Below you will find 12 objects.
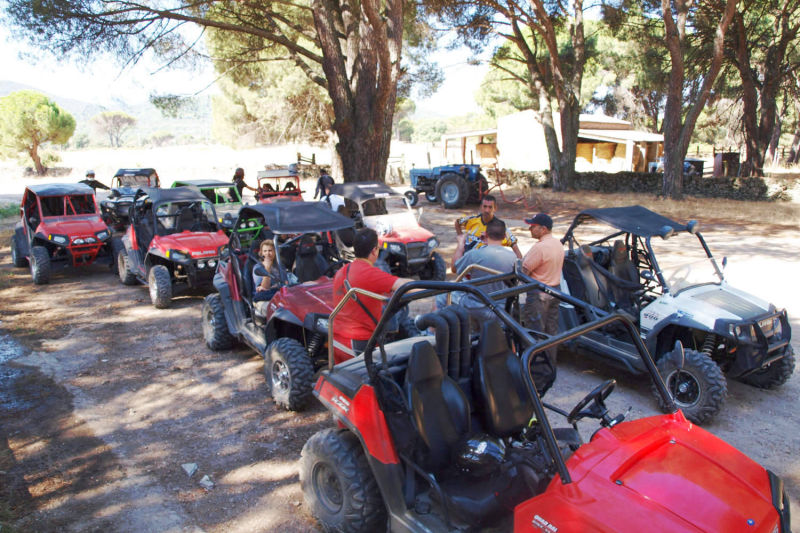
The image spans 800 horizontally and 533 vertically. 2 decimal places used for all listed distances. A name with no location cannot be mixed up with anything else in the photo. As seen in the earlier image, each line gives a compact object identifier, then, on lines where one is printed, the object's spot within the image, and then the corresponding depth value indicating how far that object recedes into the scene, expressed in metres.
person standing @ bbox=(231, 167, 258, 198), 13.69
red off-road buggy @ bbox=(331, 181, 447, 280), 9.52
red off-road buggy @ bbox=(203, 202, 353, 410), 5.01
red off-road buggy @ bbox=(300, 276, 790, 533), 2.30
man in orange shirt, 5.55
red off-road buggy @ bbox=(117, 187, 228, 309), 8.38
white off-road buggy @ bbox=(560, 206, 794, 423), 4.90
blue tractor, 18.84
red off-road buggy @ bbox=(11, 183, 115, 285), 9.76
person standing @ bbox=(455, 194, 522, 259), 6.71
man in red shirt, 4.16
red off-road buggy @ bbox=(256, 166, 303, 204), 13.23
